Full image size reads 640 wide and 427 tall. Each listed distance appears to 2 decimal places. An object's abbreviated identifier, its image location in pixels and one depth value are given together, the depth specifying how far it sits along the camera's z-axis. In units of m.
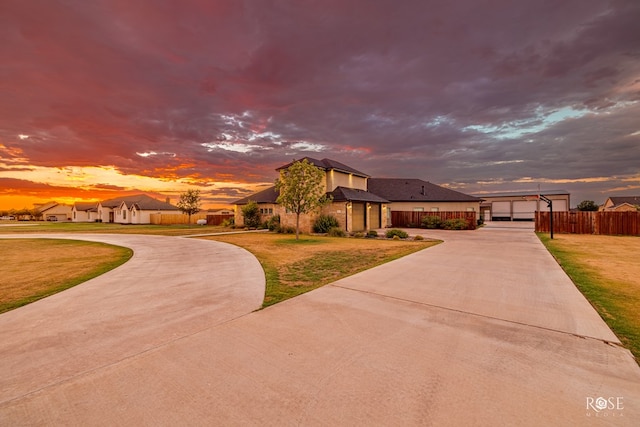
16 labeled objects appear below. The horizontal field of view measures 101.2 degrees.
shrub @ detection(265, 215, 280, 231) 25.77
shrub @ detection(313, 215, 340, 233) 22.97
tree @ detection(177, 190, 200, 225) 43.31
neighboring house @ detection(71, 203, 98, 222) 64.25
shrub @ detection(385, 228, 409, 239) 18.82
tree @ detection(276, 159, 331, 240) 17.47
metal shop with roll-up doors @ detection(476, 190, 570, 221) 41.41
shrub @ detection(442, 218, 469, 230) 26.11
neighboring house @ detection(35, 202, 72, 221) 74.00
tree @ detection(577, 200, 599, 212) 49.62
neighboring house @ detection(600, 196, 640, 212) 48.84
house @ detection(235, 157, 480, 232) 23.92
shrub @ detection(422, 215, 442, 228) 28.34
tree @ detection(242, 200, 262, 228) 30.48
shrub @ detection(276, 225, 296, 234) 23.52
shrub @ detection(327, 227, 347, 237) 20.84
